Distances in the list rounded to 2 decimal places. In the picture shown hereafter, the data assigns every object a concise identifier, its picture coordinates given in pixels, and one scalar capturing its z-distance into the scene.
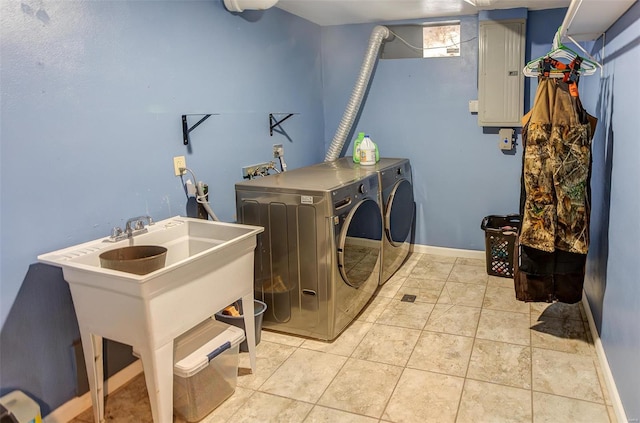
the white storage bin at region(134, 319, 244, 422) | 1.91
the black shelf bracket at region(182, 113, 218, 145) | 2.56
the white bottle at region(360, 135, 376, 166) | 3.51
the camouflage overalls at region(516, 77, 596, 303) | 2.22
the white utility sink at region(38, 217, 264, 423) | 1.69
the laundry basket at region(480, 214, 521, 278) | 3.52
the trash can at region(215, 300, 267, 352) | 2.47
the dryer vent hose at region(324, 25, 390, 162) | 3.79
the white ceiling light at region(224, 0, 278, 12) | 2.74
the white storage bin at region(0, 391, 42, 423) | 1.66
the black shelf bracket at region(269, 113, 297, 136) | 3.38
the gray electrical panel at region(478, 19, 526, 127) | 3.45
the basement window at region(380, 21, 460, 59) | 3.77
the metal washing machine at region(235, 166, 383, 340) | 2.51
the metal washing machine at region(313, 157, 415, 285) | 3.27
